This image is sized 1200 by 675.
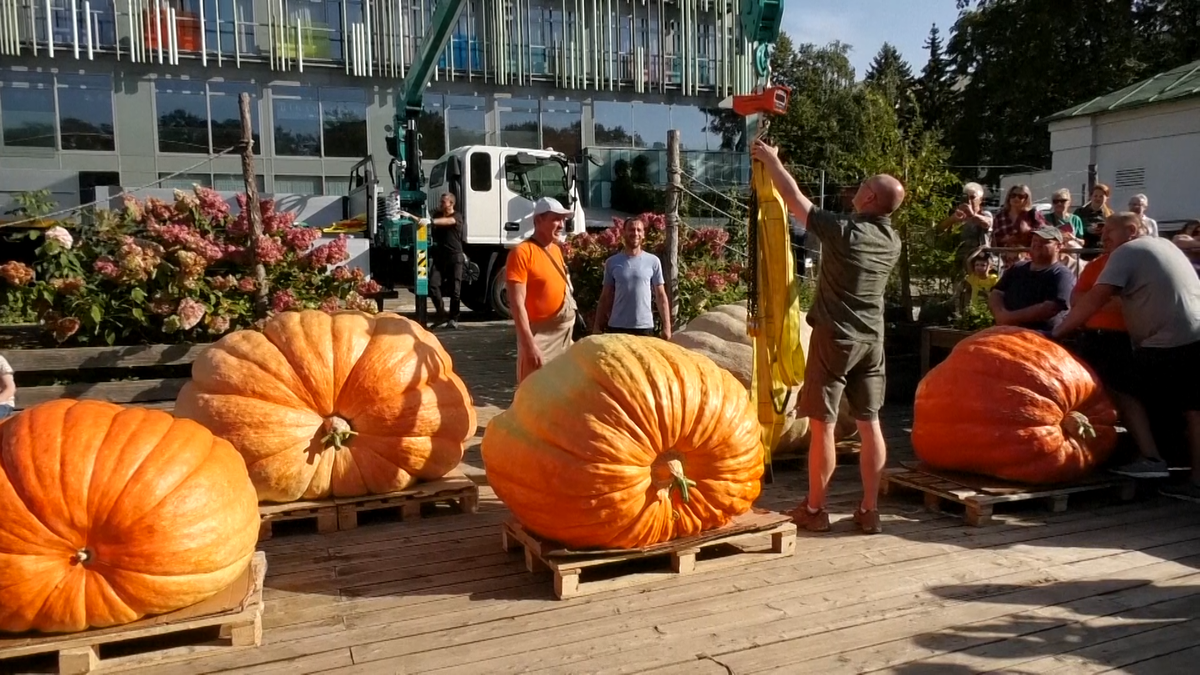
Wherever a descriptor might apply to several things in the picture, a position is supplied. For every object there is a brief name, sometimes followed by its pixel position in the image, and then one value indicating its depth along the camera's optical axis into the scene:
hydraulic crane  12.02
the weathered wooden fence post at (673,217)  7.19
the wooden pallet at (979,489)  4.30
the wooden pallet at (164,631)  2.76
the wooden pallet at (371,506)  4.03
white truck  12.62
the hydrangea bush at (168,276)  5.62
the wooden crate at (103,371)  5.44
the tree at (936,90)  37.69
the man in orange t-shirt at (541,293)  4.78
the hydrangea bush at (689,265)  7.74
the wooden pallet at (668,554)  3.38
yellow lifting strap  4.28
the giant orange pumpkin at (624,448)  3.30
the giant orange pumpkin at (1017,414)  4.41
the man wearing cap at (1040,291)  5.22
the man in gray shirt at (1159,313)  4.61
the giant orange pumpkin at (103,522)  2.76
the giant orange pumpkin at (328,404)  3.92
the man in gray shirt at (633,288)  5.79
